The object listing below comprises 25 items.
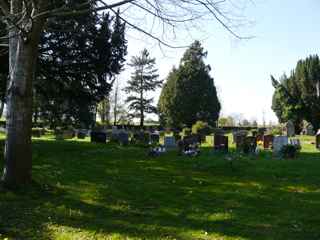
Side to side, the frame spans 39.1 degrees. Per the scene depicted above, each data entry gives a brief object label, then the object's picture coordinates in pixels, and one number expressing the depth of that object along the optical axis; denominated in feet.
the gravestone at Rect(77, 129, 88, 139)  117.70
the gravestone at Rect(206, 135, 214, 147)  95.54
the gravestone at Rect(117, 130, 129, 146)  85.30
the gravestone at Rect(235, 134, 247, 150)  74.79
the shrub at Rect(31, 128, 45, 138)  123.65
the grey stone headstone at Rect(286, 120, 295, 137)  129.90
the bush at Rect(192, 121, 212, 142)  131.72
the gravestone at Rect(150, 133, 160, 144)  90.70
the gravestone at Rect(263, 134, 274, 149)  78.25
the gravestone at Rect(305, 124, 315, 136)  149.32
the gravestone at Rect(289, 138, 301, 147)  75.83
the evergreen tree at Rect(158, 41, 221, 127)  185.47
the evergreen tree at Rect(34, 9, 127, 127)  75.10
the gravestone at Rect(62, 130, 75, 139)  118.11
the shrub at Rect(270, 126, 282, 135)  131.13
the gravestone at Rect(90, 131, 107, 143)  91.56
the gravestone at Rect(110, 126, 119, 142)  91.57
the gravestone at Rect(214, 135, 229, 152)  67.81
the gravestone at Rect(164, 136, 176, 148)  72.54
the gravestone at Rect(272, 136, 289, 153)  67.30
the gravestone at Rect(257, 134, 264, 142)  91.85
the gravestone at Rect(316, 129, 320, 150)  80.06
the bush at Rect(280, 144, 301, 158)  58.79
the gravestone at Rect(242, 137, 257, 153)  65.10
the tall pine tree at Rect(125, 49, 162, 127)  232.73
